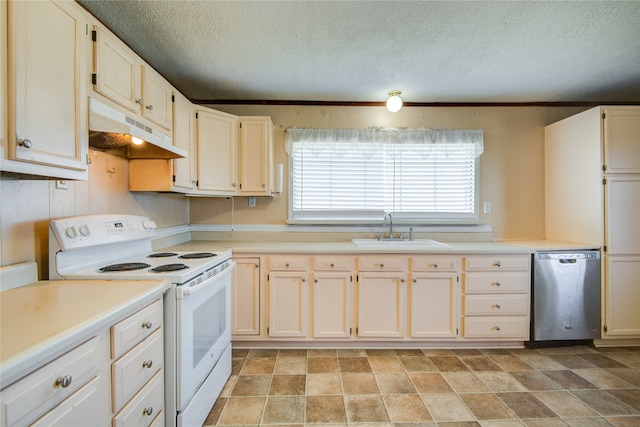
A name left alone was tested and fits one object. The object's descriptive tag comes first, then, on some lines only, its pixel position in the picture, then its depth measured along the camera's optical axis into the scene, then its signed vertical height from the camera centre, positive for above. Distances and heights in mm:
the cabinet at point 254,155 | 2568 +565
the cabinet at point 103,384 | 682 -538
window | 2832 +404
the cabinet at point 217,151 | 2326 +564
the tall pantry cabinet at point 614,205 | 2287 +81
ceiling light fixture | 2410 +1001
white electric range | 1323 -382
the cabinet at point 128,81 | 1355 +780
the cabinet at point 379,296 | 2307 -709
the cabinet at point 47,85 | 943 +503
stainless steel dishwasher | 2316 -707
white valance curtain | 2807 +812
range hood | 1285 +424
